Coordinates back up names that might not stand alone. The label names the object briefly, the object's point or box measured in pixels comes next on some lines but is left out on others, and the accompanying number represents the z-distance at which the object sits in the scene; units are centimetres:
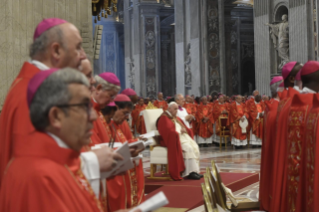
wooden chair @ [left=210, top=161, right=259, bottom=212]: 407
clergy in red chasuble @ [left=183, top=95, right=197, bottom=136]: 1699
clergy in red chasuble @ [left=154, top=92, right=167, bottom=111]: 1895
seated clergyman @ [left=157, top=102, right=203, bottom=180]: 923
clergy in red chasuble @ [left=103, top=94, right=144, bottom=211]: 365
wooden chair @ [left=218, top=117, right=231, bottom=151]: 1591
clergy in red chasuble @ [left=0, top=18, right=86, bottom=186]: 219
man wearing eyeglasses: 154
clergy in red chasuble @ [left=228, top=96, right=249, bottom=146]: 1569
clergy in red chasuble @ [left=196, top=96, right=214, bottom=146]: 1703
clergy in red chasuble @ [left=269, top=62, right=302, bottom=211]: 468
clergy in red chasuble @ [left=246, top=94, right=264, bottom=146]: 1570
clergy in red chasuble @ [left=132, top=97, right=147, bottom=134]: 1788
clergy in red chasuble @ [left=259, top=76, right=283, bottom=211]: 546
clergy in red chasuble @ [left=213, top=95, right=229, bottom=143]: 1627
